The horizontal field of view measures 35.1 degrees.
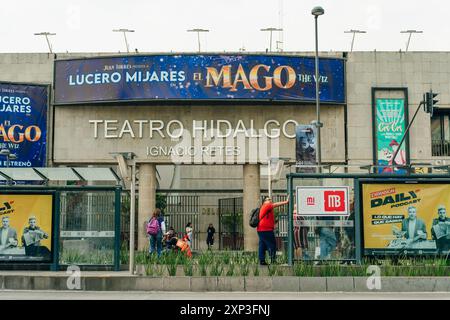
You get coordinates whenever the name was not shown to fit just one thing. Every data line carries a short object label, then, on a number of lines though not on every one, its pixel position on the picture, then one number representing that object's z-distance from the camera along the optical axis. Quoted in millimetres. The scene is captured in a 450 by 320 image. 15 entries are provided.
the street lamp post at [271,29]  42844
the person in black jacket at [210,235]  39919
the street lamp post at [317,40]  29328
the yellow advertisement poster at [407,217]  18109
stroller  24317
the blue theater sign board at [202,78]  37438
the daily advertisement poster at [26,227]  18609
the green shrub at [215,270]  16641
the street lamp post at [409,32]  41531
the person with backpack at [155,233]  25406
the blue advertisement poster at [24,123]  38938
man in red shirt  17797
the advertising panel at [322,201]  18172
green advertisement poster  38906
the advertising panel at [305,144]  33875
